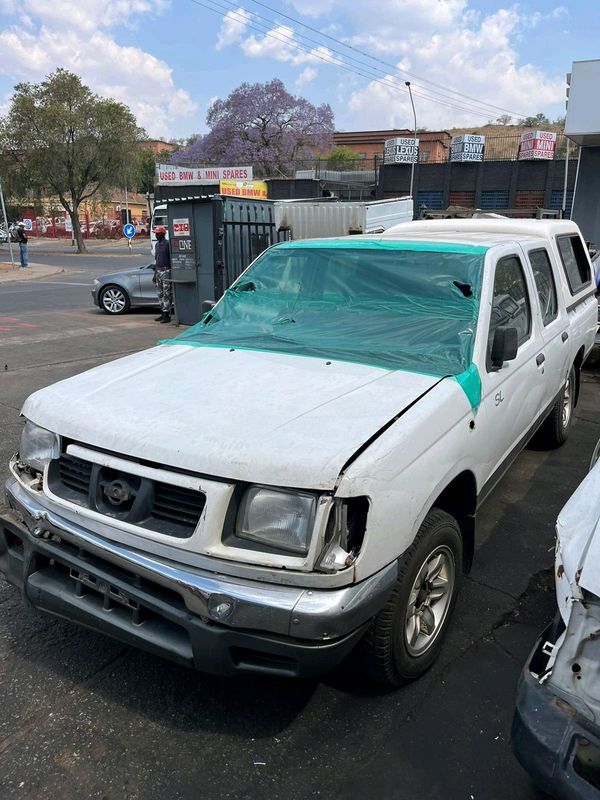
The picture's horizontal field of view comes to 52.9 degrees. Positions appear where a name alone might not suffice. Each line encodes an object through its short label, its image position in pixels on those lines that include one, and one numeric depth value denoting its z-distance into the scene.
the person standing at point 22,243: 24.72
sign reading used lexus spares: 39.22
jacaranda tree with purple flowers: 50.25
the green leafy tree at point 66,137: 32.53
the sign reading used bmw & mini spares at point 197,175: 36.56
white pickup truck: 2.04
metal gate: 10.77
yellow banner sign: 28.37
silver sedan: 13.42
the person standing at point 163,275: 11.94
